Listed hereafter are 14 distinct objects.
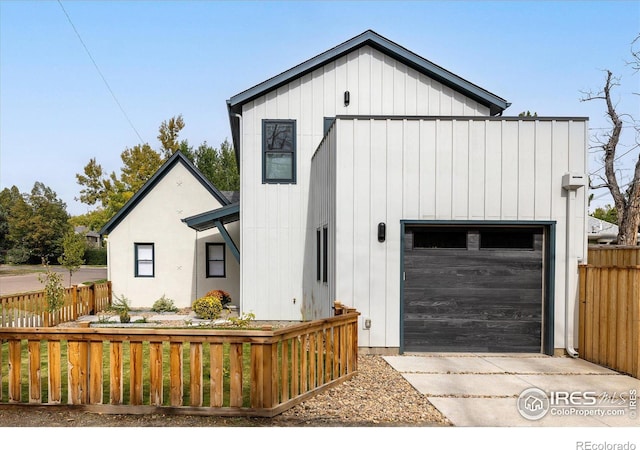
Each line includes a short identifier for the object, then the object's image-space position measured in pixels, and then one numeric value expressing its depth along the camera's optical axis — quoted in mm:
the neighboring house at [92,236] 88188
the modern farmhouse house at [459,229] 8758
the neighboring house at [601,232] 28630
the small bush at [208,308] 13516
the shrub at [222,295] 14893
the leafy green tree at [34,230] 55344
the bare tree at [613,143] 21830
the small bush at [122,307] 13297
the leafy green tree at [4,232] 57766
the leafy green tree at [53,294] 12188
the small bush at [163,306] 15820
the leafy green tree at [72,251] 15719
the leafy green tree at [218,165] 49062
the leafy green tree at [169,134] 43375
